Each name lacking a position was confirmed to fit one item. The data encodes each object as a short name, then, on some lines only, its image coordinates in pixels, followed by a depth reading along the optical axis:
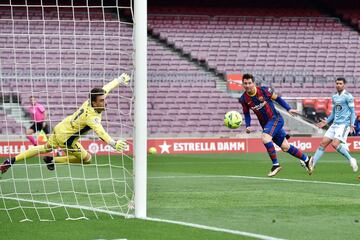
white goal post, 10.31
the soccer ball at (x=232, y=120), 18.33
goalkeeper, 12.35
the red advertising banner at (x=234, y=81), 36.47
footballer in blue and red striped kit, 16.92
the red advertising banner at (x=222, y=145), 30.69
